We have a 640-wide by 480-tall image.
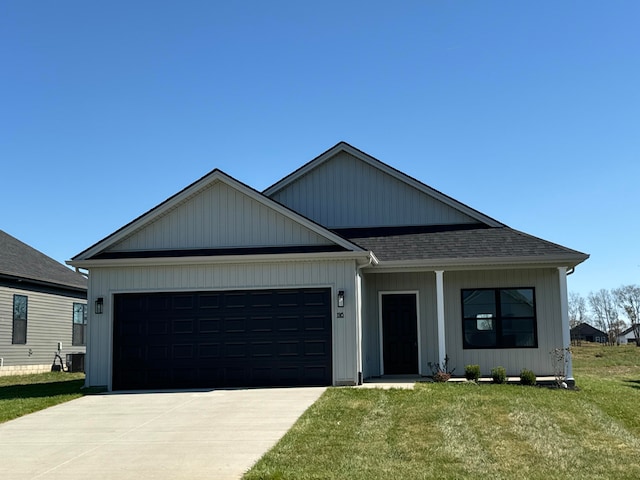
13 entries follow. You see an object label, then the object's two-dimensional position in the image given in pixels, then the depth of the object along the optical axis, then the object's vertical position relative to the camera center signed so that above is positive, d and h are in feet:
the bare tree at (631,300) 251.80 +7.52
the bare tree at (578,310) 299.29 +4.36
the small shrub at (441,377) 53.72 -4.20
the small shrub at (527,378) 52.85 -4.28
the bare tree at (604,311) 293.02 +3.41
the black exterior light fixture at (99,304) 53.72 +1.63
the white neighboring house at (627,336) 267.35 -6.73
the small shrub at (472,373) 54.13 -3.95
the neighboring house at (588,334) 273.95 -5.30
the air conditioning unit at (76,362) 82.28 -4.25
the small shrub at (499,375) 53.26 -4.06
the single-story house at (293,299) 52.16 +1.89
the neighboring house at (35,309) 77.36 +2.00
